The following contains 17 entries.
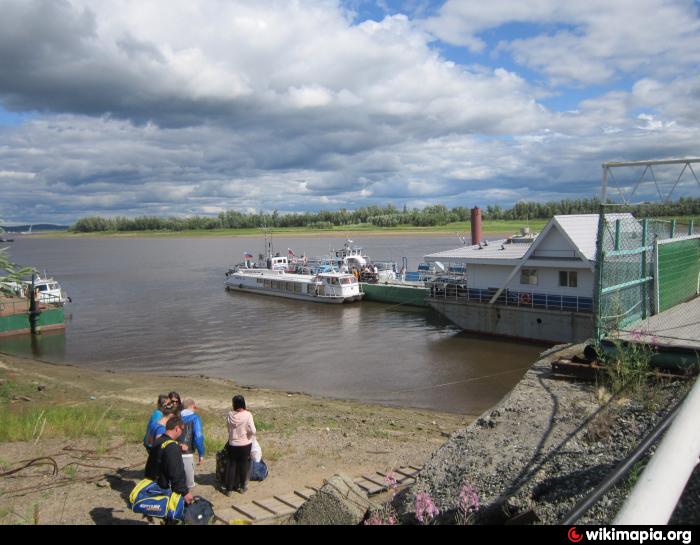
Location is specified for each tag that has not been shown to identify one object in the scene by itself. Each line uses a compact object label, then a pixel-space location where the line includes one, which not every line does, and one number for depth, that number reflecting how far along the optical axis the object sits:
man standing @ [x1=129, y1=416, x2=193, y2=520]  6.82
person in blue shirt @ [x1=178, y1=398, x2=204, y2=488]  8.84
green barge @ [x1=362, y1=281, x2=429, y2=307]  43.88
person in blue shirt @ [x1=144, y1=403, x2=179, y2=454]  7.94
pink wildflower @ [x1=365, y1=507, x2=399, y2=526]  5.48
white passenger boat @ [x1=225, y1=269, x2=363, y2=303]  46.78
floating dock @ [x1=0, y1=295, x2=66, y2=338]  35.00
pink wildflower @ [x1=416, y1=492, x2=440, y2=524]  4.69
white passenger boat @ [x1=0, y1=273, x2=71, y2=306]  37.28
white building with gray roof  26.67
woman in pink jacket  8.60
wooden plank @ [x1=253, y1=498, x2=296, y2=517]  7.99
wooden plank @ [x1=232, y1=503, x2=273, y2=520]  7.89
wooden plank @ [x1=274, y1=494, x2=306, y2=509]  8.29
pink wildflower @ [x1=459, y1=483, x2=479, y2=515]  5.58
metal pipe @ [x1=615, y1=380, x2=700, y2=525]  2.07
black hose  2.42
